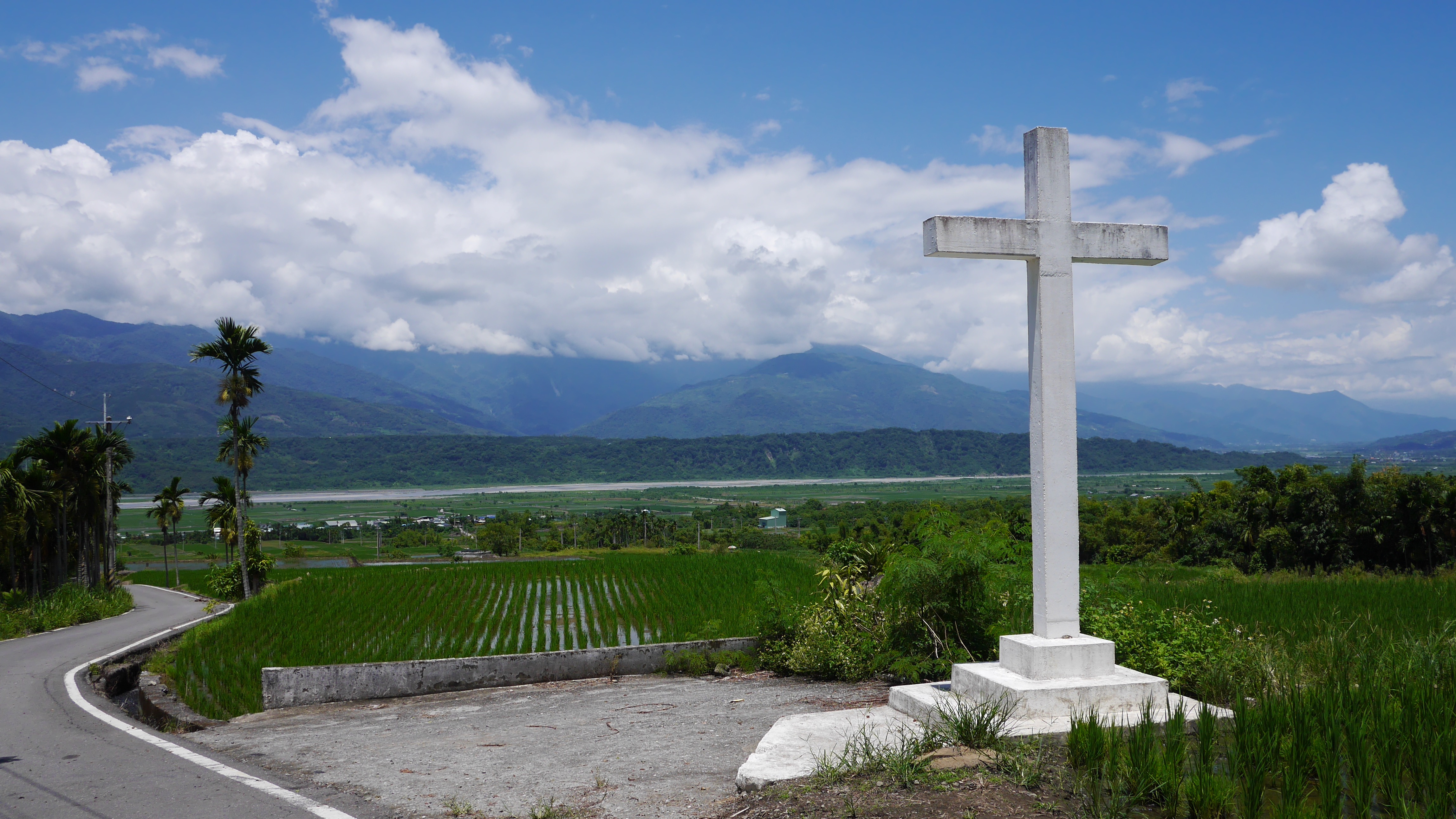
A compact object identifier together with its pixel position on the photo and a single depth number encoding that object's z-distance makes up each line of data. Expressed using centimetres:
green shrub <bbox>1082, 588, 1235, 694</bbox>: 766
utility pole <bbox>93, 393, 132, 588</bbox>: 3688
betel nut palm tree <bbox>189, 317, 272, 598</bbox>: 2816
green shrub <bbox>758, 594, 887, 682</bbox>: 1088
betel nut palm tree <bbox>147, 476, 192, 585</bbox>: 4375
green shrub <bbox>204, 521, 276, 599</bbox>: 3209
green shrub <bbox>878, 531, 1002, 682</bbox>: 940
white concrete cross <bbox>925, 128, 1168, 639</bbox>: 712
